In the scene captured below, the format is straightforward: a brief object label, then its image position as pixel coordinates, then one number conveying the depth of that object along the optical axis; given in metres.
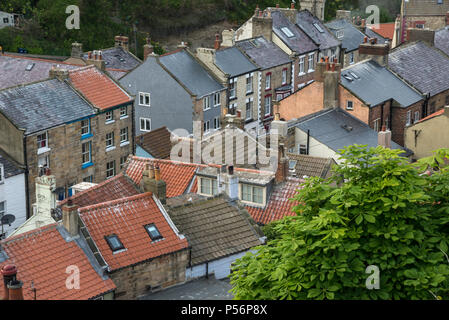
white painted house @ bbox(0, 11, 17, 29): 85.31
